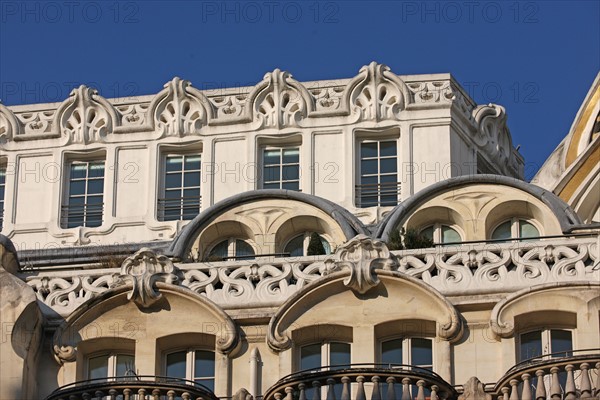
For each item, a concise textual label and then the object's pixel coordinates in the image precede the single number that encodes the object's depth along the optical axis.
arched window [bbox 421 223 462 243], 51.05
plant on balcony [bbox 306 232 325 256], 50.28
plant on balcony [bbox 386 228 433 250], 48.78
